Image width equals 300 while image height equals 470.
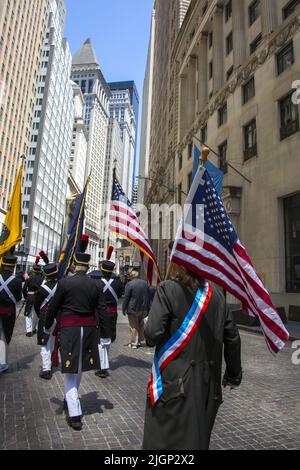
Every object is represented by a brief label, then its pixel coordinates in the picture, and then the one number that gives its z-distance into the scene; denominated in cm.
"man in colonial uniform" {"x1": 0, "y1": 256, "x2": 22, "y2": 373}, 659
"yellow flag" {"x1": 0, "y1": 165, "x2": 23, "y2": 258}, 691
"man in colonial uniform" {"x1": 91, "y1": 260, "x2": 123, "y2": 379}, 686
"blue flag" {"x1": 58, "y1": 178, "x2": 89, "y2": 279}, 570
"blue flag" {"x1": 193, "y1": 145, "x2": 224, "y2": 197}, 1226
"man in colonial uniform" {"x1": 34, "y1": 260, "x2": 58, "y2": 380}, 643
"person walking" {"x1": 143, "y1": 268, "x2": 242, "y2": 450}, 259
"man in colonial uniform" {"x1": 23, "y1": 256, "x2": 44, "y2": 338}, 1043
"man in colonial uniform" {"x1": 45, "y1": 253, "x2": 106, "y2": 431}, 449
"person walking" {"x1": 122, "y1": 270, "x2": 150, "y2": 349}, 970
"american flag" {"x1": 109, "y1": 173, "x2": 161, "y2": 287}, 645
